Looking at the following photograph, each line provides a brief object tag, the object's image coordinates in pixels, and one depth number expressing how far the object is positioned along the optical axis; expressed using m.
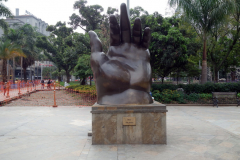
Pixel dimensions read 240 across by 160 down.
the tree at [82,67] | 14.59
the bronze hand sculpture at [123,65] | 5.24
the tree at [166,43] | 13.00
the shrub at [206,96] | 13.00
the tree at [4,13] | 17.53
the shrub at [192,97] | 12.91
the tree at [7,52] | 22.00
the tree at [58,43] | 28.25
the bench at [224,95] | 12.70
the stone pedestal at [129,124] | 4.85
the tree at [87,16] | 30.67
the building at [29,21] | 60.22
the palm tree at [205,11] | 12.41
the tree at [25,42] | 28.89
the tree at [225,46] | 17.00
